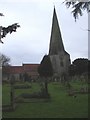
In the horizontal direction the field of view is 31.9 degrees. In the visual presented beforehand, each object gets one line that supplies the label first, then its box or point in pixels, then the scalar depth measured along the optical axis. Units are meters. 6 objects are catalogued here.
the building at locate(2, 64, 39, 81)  38.24
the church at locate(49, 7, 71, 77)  33.99
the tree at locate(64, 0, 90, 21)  4.86
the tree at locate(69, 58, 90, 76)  28.19
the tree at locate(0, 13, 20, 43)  5.61
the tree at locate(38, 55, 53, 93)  26.06
